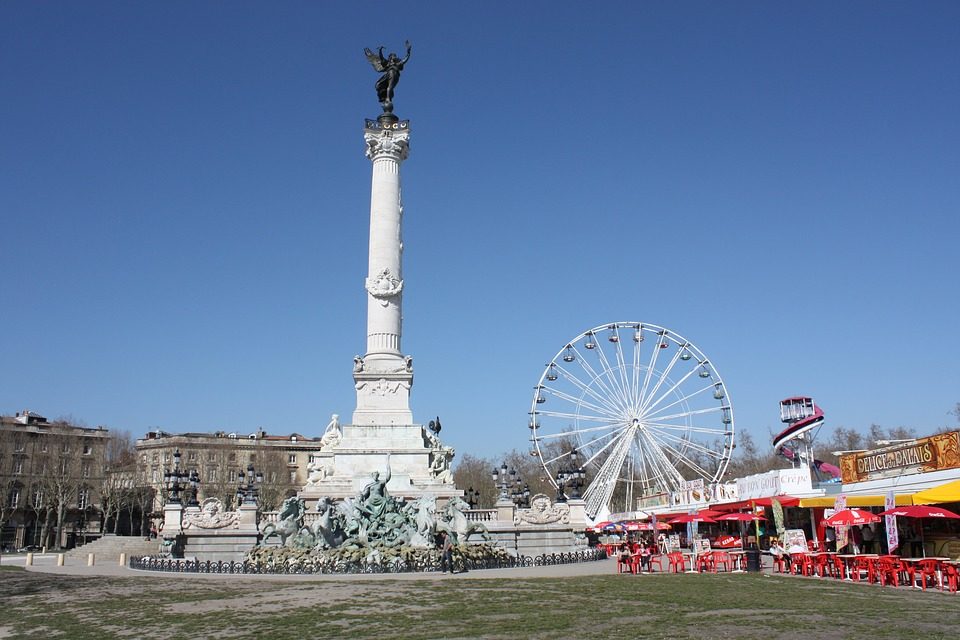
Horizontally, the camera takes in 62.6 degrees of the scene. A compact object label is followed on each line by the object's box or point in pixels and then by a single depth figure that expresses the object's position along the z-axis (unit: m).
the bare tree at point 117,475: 60.91
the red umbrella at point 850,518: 21.09
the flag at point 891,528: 19.89
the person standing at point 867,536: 25.78
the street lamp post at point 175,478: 35.69
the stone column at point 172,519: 32.41
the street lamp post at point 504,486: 35.84
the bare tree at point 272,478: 69.25
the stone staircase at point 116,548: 38.38
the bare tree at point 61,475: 57.22
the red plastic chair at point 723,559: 26.11
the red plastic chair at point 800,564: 23.17
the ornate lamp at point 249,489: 33.88
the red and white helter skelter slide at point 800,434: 43.19
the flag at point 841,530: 22.59
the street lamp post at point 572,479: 34.93
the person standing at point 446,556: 24.31
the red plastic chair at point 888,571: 19.53
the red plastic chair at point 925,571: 18.87
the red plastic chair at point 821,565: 22.59
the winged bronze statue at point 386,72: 48.34
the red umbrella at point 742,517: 28.92
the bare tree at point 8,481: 57.28
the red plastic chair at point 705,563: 25.27
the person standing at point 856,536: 26.00
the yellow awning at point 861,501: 21.52
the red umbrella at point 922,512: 19.58
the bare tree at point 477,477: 91.81
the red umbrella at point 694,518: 30.92
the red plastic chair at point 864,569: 20.22
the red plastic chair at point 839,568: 21.95
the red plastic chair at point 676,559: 25.00
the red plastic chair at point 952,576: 17.94
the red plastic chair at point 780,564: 24.97
